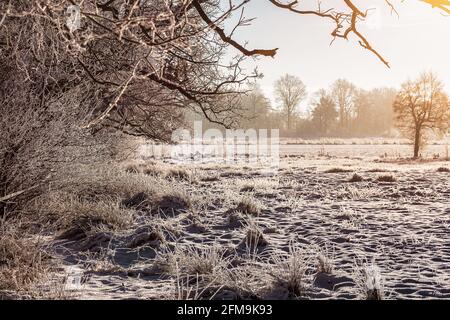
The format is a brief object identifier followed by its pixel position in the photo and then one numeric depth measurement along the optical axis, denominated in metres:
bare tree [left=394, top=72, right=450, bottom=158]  23.45
